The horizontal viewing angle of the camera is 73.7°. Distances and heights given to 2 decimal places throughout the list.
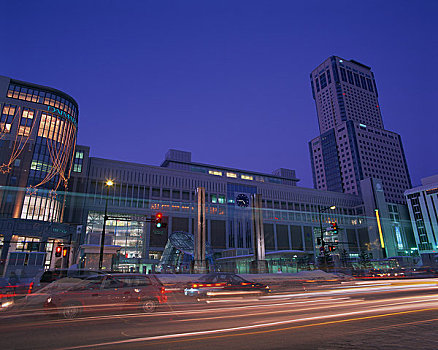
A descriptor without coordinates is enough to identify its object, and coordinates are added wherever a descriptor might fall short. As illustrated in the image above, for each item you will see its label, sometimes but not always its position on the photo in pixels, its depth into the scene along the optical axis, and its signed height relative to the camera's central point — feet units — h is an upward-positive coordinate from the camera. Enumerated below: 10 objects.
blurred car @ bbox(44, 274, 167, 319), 34.42 -3.25
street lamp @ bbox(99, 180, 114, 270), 76.33 +3.60
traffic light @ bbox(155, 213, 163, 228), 79.56 +12.19
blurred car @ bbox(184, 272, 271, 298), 57.11 -3.91
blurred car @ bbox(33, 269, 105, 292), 69.05 -1.06
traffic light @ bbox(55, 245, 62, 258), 85.10 +5.08
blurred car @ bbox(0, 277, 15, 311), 42.23 -4.30
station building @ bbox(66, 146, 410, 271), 224.12 +51.48
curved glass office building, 185.98 +80.06
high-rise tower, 524.52 +224.17
